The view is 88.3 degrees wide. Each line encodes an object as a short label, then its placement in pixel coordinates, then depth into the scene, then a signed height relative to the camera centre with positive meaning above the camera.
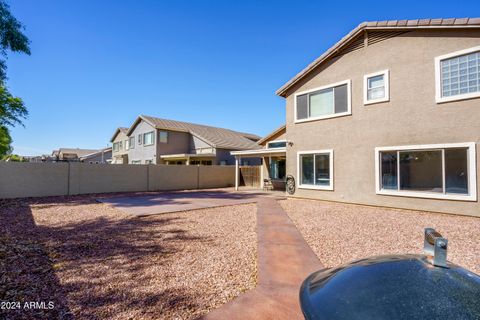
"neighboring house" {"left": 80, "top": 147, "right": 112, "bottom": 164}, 45.27 +1.73
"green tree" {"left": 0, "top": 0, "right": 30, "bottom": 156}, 8.38 +4.49
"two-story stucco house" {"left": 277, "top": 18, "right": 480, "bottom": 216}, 8.28 +1.93
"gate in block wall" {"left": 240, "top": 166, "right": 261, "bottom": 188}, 21.75 -0.90
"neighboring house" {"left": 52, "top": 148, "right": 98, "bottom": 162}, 56.67 +3.49
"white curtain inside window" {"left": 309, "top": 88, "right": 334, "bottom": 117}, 11.82 +3.09
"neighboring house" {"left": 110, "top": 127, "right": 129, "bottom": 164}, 32.50 +2.83
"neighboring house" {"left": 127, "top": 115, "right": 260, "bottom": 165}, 25.31 +2.46
